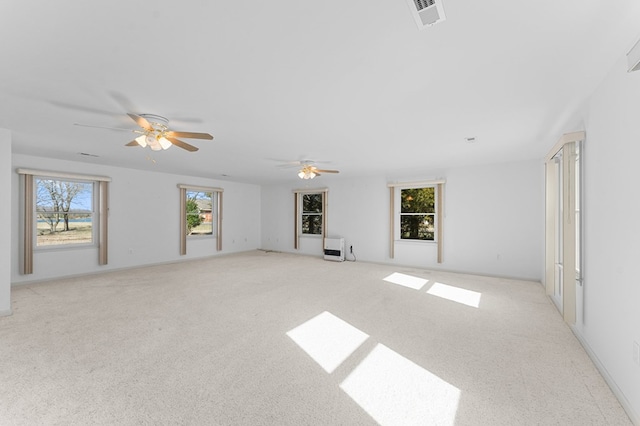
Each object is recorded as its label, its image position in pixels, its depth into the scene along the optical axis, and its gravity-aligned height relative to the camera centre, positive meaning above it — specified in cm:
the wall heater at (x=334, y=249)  716 -99
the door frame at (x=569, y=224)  270 -11
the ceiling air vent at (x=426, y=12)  130 +103
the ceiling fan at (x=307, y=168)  501 +84
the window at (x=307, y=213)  819 -1
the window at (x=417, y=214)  622 -3
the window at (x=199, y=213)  702 -2
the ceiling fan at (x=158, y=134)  276 +84
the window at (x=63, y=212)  472 +1
